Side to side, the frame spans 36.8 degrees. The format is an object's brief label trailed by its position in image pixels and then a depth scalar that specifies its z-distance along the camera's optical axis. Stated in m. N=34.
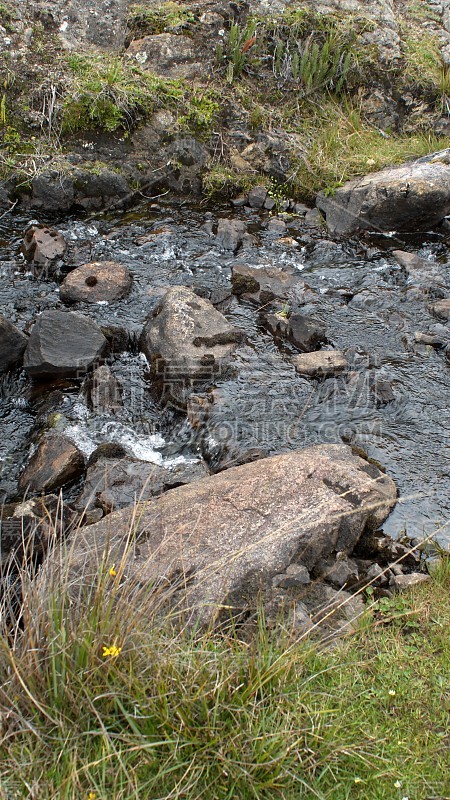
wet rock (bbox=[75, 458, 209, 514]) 4.34
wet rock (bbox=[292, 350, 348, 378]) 5.73
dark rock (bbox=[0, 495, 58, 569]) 3.75
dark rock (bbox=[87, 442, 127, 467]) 4.79
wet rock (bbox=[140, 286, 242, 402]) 5.61
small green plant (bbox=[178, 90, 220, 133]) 8.88
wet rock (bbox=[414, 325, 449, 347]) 6.05
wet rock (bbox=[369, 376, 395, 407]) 5.43
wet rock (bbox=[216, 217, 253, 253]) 7.68
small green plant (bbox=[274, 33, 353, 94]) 9.40
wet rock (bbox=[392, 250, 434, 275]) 7.21
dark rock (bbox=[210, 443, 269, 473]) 4.75
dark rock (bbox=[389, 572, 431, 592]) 3.63
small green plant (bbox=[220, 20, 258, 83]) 9.40
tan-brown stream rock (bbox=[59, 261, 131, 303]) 6.55
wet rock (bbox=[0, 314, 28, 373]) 5.57
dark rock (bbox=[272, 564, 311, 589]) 3.43
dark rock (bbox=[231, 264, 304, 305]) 6.75
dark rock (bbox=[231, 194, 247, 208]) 8.54
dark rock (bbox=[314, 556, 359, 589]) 3.65
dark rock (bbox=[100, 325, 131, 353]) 5.98
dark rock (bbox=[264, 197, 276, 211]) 8.50
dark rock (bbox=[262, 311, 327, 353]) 6.07
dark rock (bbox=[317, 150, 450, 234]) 7.92
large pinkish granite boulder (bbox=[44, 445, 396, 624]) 3.28
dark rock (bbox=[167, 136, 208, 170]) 8.73
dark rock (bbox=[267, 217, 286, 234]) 8.06
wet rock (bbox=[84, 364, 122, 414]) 5.35
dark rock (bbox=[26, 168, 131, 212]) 7.99
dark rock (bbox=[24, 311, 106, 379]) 5.50
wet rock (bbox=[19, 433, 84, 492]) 4.56
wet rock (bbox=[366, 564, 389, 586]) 3.72
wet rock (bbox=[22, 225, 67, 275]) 6.93
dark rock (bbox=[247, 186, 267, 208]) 8.52
